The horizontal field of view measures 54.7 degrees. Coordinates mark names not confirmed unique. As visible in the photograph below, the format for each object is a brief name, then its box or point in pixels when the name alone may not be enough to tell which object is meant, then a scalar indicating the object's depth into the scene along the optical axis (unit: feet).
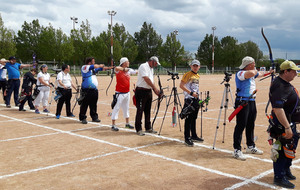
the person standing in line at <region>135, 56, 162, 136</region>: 25.07
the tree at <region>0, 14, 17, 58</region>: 150.20
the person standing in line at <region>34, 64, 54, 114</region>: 38.22
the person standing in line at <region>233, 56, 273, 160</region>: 19.17
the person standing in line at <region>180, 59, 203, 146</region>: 22.47
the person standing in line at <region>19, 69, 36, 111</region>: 40.33
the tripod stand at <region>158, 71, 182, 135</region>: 25.75
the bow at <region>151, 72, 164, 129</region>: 25.99
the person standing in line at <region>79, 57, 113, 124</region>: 31.37
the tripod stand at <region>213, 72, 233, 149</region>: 20.74
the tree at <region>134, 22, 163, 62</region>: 321.32
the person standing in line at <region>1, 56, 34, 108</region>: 43.05
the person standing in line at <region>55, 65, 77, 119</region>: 34.65
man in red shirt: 27.61
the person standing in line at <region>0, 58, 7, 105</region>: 45.29
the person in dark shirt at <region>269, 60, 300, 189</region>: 13.60
